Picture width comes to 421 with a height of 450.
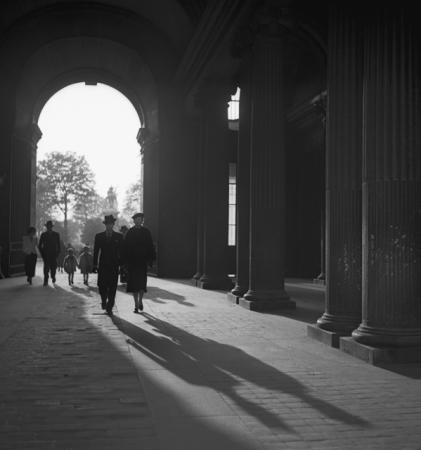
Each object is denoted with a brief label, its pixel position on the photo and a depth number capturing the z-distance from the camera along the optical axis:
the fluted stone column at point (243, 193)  13.11
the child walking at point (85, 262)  18.92
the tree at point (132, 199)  81.00
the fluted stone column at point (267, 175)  11.47
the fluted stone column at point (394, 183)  6.52
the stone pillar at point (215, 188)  16.23
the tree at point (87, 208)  74.88
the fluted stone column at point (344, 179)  7.47
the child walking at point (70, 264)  18.30
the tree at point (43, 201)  72.75
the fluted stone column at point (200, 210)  17.66
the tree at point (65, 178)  73.69
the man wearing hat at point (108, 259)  10.41
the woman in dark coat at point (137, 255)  10.57
